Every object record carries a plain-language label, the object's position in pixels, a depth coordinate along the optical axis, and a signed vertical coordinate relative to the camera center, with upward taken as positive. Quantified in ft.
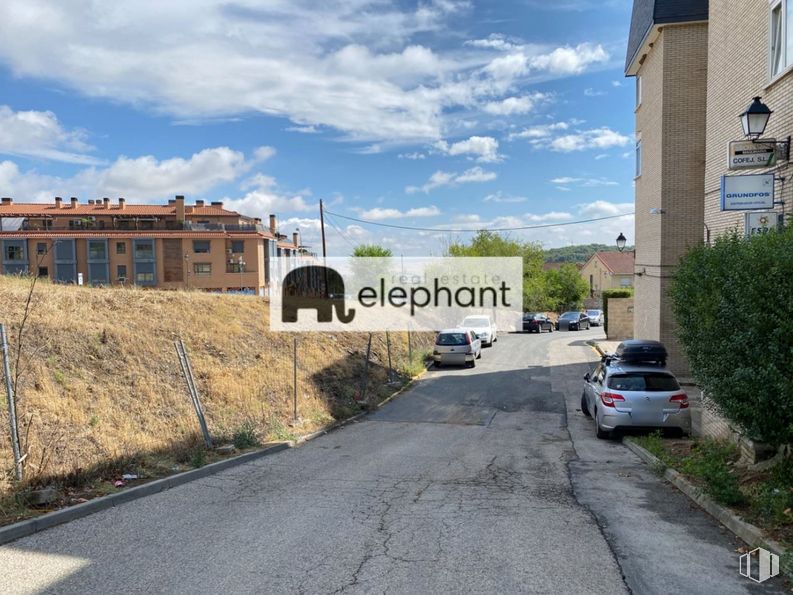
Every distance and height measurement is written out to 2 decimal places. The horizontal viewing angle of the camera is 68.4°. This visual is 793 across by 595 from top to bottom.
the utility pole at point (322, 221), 112.59 +10.51
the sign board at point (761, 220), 26.05 +2.10
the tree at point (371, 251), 171.01 +6.32
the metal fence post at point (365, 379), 53.62 -9.85
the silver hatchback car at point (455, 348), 79.10 -10.48
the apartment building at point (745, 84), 26.45 +9.62
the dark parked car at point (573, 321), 149.79 -13.40
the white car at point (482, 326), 102.68 -9.91
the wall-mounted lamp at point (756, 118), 26.04 +6.71
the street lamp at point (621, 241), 78.38 +3.72
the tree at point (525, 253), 161.79 +4.96
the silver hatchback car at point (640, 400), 35.32 -8.09
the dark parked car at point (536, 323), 140.77 -12.86
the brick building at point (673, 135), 53.93 +12.65
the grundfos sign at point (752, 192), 26.43 +3.42
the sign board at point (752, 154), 26.48 +5.20
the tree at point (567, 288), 198.11 -6.34
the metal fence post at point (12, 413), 20.15 -4.80
